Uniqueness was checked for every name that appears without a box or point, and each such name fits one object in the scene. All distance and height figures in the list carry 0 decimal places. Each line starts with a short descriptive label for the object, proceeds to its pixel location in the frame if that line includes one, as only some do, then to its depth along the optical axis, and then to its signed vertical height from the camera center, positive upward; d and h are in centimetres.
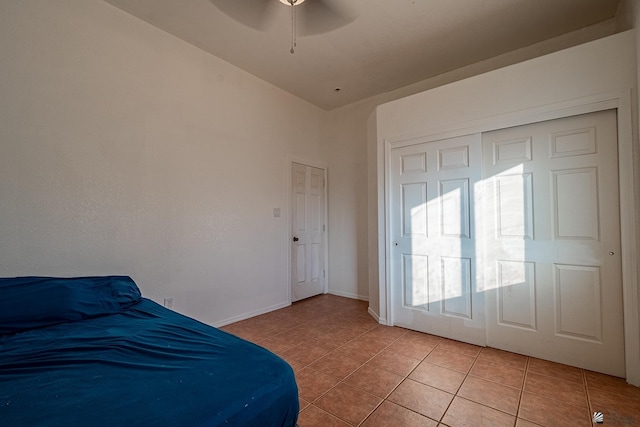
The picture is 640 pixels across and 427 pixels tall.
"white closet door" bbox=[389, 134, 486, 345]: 272 -20
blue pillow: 166 -51
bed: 93 -62
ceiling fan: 245 +190
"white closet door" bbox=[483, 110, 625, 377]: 216 -20
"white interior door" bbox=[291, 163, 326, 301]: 418 -18
